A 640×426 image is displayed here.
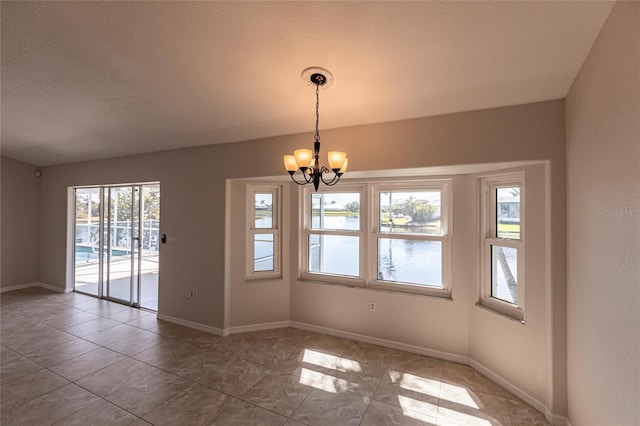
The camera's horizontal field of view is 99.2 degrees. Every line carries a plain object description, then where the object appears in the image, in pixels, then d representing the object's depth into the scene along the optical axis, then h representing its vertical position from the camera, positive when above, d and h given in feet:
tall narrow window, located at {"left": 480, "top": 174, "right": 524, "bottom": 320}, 8.25 -0.89
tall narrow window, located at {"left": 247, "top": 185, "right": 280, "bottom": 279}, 12.69 -0.78
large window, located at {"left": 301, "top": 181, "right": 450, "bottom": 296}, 10.55 -0.85
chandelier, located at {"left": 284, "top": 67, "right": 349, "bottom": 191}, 6.33 +1.37
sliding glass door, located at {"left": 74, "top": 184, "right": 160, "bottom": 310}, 15.11 -1.68
